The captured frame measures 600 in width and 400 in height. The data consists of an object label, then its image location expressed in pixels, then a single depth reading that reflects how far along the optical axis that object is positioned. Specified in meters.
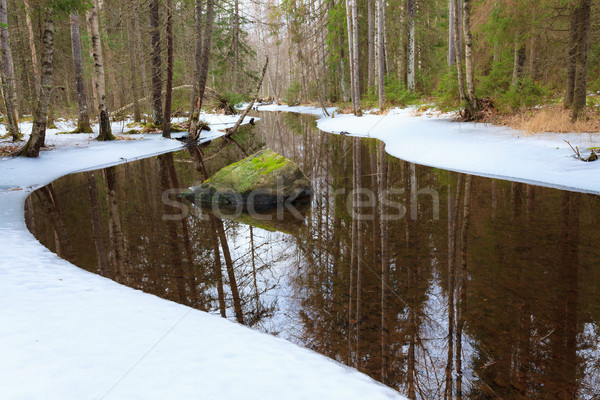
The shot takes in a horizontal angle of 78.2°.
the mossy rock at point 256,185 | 7.54
